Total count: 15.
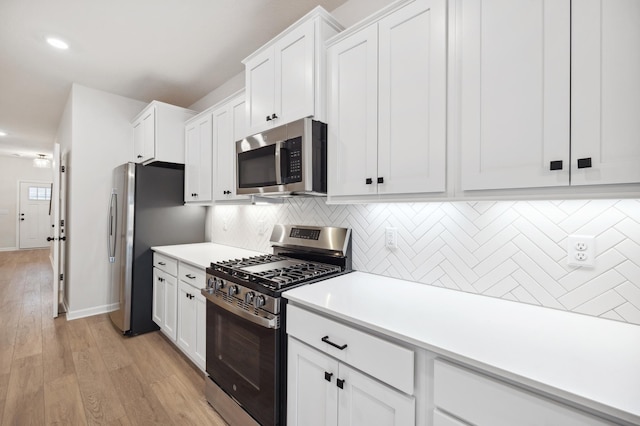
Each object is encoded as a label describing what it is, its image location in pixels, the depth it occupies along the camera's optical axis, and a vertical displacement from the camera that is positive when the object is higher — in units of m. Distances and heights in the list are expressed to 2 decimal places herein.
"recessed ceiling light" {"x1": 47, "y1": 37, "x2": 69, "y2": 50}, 2.55 +1.55
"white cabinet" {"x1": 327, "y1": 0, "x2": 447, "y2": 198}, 1.30 +0.58
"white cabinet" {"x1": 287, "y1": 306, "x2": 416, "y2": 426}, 1.05 -0.69
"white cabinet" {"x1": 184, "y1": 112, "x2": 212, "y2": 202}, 2.96 +0.59
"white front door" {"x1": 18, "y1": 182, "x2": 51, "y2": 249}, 8.45 -0.07
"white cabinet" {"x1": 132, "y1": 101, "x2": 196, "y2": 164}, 3.18 +0.92
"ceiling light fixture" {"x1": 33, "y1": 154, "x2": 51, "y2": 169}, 7.37 +1.28
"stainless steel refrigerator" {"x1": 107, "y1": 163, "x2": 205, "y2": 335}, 2.97 -0.17
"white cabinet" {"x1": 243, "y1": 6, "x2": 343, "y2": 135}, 1.73 +0.93
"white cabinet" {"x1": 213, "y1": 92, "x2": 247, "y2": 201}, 2.53 +0.69
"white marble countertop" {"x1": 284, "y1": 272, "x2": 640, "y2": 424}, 0.72 -0.42
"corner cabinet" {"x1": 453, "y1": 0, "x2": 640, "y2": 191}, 0.89 +0.44
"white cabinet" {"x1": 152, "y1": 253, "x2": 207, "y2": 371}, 2.22 -0.82
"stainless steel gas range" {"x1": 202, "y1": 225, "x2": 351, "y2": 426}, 1.48 -0.61
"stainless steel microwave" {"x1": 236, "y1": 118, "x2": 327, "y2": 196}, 1.71 +0.35
